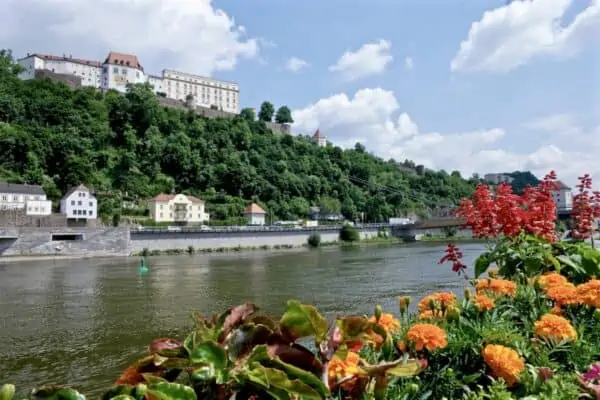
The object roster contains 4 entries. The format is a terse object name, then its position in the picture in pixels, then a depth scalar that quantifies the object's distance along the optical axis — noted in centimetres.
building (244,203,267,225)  7388
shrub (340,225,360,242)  7119
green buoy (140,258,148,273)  3195
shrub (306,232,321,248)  6606
